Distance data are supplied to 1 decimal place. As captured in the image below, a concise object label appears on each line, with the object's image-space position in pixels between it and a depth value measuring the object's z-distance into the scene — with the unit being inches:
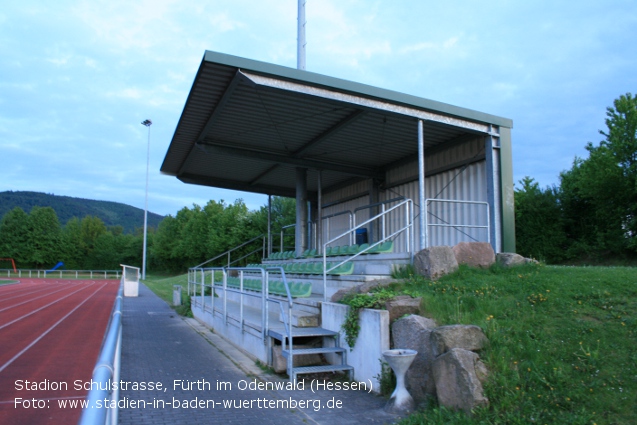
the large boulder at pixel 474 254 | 391.2
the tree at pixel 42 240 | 3056.1
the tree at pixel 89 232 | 3250.5
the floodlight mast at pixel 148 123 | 2113.7
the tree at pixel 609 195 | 749.9
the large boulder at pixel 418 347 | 240.7
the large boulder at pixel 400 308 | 287.4
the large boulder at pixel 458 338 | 231.6
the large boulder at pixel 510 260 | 380.2
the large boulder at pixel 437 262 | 367.2
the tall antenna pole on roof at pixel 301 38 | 674.8
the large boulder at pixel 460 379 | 204.7
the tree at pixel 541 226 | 801.6
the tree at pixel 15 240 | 3029.0
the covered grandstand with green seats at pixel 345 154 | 427.5
